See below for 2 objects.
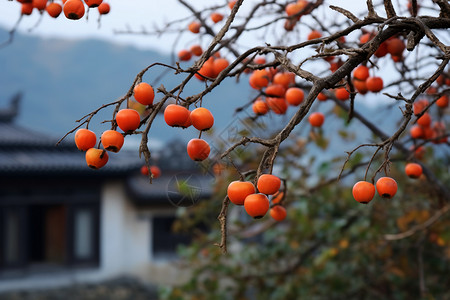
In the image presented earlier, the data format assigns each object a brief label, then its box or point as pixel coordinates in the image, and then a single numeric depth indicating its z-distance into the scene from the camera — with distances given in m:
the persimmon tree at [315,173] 1.20
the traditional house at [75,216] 10.18
